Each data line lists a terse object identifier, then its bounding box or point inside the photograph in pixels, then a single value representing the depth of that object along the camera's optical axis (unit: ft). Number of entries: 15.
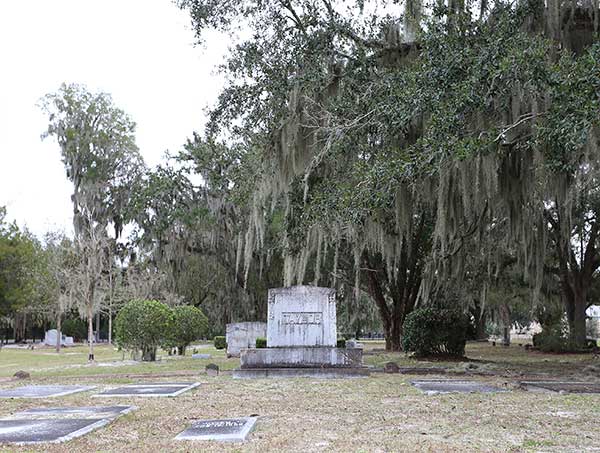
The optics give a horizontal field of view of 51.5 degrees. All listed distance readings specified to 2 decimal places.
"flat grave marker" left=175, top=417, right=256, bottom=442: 15.44
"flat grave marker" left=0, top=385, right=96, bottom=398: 26.30
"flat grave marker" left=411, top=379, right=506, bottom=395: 26.76
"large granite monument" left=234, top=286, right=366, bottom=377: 36.27
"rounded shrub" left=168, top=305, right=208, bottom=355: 60.90
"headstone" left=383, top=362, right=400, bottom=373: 37.37
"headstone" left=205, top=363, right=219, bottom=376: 36.99
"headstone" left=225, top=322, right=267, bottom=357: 62.44
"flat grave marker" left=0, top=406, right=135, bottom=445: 15.64
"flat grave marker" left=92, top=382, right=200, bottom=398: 25.91
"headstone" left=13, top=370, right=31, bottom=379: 36.47
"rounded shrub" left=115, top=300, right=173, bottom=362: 52.39
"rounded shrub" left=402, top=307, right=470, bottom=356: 48.08
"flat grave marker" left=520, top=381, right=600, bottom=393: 26.95
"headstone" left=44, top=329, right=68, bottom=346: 120.98
